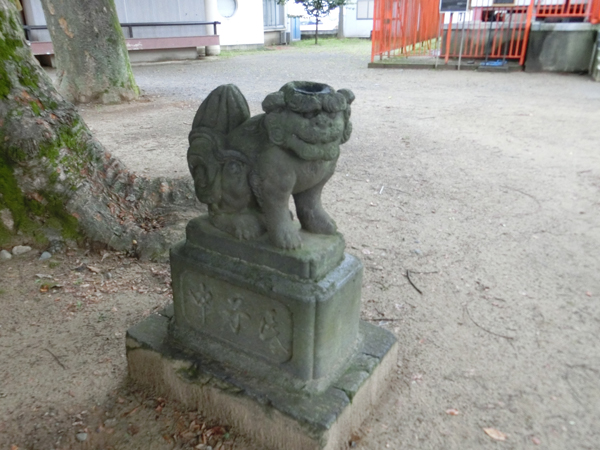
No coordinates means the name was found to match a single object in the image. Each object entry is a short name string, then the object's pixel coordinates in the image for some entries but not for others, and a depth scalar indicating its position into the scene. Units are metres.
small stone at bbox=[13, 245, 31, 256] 3.26
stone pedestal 1.85
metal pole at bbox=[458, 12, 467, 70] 12.18
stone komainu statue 1.68
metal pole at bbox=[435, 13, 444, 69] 12.85
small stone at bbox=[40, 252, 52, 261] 3.23
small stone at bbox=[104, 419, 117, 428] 2.09
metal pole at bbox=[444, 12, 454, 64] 12.08
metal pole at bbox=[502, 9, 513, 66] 11.73
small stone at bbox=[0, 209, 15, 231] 3.19
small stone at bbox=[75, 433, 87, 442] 2.02
